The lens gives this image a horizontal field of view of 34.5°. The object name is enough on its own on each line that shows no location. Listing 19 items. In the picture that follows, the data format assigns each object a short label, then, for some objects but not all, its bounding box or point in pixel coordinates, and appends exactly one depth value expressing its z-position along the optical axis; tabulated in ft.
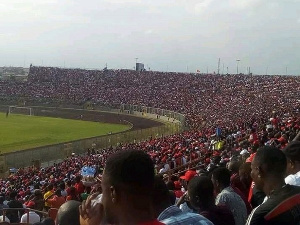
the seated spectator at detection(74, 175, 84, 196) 40.09
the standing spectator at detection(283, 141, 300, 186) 18.94
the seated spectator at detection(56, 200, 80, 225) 12.59
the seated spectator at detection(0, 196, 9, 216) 42.01
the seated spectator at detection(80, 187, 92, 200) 33.36
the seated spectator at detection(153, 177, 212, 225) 11.64
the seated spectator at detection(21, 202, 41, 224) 27.94
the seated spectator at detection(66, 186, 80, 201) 30.50
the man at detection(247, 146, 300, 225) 13.32
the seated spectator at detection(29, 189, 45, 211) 34.68
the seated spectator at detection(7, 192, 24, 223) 30.62
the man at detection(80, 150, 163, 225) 10.07
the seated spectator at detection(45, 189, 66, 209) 33.16
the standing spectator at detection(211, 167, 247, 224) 18.25
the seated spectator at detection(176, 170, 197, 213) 16.79
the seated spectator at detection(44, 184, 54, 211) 34.36
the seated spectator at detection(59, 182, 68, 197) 40.81
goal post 225.29
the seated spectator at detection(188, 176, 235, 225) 16.11
